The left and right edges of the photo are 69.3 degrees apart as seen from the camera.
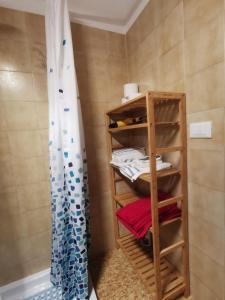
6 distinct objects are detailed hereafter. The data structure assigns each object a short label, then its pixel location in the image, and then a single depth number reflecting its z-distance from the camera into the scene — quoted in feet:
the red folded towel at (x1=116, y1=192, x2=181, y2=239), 3.59
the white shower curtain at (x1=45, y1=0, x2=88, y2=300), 3.49
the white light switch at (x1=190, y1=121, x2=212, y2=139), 2.81
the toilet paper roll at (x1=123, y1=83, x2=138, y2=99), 4.60
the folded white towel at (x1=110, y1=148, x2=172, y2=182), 3.59
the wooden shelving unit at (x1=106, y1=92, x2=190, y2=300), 3.13
